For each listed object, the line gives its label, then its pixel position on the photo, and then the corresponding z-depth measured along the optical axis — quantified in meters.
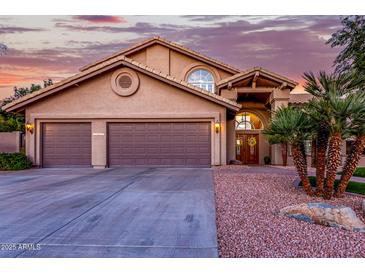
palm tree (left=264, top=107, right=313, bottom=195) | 8.15
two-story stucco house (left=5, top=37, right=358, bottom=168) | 15.41
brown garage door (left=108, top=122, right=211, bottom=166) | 15.48
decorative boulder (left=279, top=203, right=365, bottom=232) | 5.43
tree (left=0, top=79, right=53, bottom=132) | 18.95
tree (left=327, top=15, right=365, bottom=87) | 18.05
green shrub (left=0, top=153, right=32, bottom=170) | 14.80
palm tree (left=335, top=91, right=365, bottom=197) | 7.24
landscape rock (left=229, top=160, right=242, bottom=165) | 16.97
